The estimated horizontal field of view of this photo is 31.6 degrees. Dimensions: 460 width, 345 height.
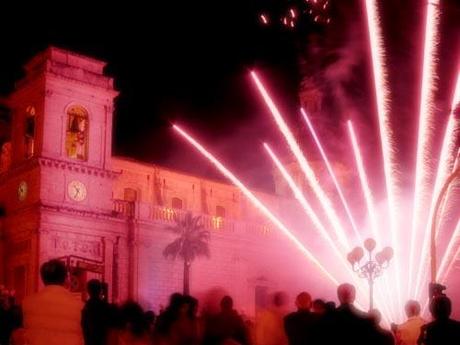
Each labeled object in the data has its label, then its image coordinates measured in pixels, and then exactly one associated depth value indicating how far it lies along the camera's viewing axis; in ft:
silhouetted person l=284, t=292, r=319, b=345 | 36.76
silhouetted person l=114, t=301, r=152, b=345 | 31.83
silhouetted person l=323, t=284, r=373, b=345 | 28.25
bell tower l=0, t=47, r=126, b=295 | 132.26
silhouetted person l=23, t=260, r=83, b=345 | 25.82
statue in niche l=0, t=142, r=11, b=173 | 152.97
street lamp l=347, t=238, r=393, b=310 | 87.79
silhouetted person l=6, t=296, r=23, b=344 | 38.93
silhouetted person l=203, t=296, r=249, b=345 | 37.32
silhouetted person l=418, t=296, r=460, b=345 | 28.40
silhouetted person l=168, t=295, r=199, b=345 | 32.73
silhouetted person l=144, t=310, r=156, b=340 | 32.64
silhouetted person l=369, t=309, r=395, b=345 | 28.32
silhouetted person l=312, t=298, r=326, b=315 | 39.27
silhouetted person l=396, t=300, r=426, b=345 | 43.68
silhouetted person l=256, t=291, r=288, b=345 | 40.93
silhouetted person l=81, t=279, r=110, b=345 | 34.14
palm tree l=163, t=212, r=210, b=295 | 150.92
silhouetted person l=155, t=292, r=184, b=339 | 32.86
